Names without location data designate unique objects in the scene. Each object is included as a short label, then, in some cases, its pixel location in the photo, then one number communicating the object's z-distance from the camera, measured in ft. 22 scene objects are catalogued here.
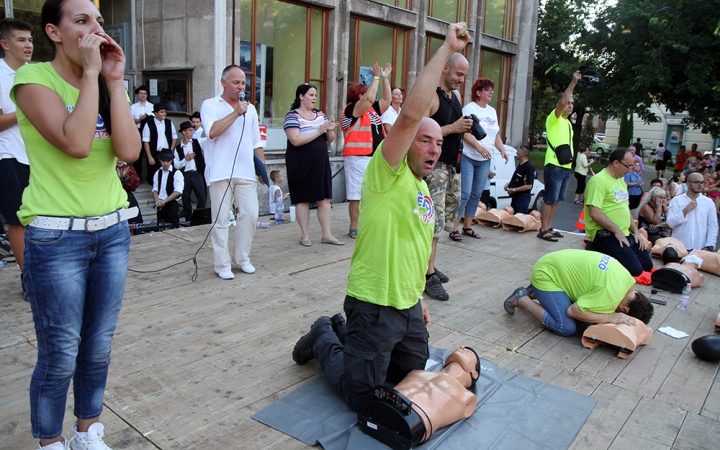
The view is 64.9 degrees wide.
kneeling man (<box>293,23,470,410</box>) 9.85
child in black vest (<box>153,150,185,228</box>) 27.34
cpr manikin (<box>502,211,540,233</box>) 27.55
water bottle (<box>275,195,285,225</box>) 26.57
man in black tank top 17.08
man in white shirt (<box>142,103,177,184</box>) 31.58
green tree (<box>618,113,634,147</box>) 119.55
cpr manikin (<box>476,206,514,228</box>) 28.07
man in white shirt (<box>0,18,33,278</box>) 13.35
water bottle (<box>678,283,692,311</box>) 18.04
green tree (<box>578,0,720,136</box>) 58.70
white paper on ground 15.28
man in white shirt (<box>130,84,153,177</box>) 31.58
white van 37.45
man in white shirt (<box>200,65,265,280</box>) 17.04
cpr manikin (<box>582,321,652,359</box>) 13.39
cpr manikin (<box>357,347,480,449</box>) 8.98
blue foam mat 9.50
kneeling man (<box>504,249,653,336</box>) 14.24
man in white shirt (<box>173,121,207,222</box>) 29.94
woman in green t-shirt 7.04
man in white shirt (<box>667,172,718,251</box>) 25.50
